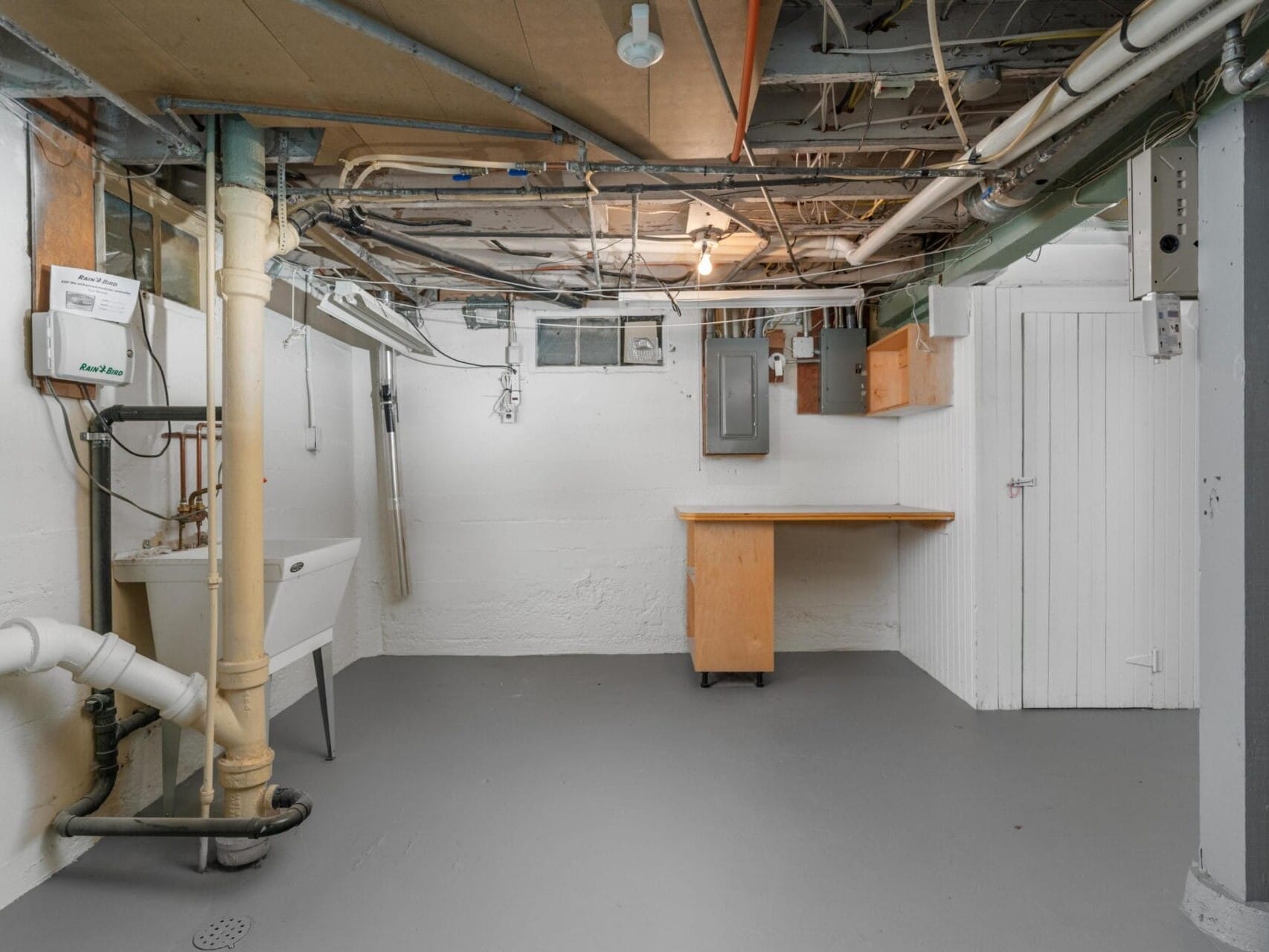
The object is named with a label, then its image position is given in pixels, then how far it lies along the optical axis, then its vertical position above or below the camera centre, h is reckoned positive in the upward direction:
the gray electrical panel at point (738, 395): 3.50 +0.40
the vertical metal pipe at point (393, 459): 3.47 +0.05
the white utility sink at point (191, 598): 1.80 -0.39
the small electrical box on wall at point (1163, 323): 1.48 +0.33
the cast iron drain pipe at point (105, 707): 1.61 -0.67
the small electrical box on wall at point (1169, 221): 1.50 +0.59
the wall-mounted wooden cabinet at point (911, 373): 2.90 +0.45
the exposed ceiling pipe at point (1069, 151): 1.42 +0.87
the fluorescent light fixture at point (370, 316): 2.35 +0.65
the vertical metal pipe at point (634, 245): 2.25 +0.97
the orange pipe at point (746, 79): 1.25 +0.89
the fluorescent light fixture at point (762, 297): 3.01 +0.83
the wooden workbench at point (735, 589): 2.94 -0.60
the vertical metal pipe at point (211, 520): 1.59 -0.14
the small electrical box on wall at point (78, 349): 1.60 +0.33
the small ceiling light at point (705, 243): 2.71 +1.01
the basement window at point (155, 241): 1.88 +0.76
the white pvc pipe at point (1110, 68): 1.14 +0.84
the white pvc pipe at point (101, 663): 1.39 -0.48
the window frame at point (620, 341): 3.64 +0.75
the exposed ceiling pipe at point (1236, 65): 1.22 +0.80
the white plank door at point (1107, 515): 2.68 -0.24
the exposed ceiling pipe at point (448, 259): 2.36 +0.96
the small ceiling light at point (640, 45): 1.27 +0.91
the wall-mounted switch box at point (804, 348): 3.57 +0.68
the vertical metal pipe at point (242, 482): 1.68 -0.04
